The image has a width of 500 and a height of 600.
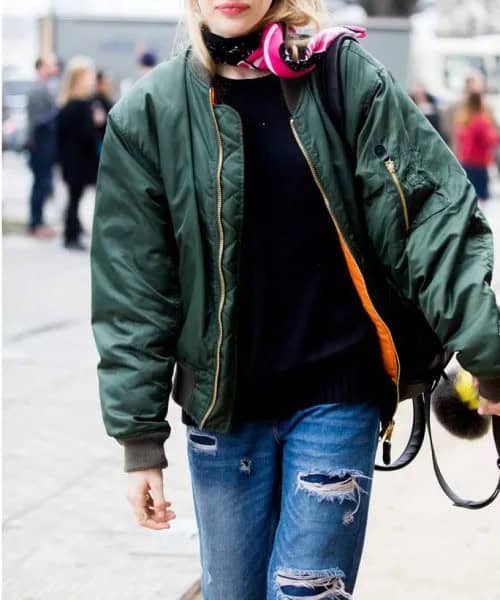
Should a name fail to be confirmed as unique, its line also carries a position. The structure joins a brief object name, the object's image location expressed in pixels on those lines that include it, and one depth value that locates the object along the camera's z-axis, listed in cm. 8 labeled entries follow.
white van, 2767
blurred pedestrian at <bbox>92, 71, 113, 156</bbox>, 1458
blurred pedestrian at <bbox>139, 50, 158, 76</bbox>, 1473
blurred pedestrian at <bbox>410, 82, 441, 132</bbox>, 1857
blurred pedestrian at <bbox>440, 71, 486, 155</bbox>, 1588
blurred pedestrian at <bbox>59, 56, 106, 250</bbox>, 1380
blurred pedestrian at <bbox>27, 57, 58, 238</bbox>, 1465
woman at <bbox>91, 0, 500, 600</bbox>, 263
